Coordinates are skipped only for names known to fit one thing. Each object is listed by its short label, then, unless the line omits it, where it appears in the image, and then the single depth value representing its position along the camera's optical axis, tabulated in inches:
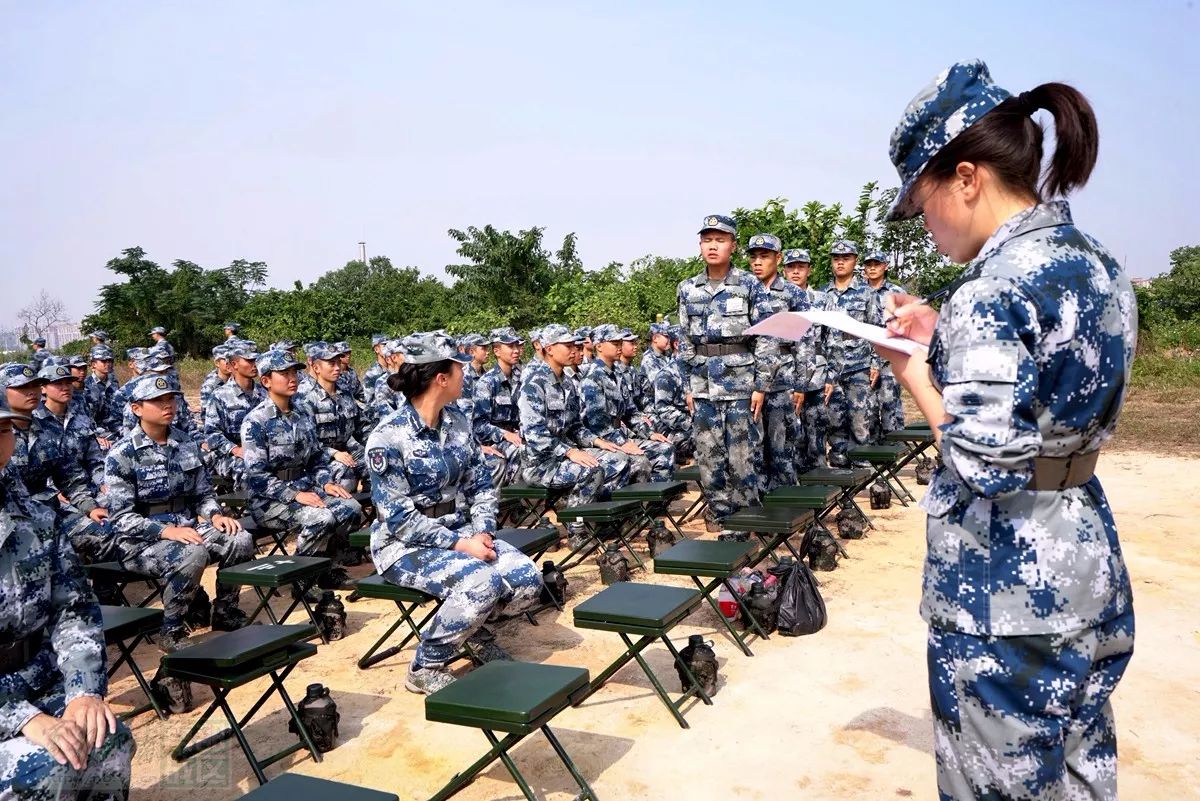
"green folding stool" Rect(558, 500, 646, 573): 234.5
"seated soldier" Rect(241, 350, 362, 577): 249.3
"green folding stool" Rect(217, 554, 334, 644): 185.5
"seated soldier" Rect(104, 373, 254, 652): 203.5
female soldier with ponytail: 62.6
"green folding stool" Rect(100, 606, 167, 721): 152.3
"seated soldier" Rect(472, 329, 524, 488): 333.1
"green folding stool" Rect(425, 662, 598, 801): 113.5
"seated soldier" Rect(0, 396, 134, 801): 100.2
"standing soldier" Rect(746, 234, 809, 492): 280.7
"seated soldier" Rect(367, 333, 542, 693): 170.1
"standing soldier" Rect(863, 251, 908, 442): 351.6
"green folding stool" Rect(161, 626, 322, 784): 136.8
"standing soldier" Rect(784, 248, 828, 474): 330.1
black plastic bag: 190.7
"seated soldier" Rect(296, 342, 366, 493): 307.7
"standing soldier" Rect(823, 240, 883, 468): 340.5
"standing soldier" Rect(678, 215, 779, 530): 259.6
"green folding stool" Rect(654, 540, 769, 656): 172.1
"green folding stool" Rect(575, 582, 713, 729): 147.1
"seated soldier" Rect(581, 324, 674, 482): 322.3
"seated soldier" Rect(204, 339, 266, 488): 333.4
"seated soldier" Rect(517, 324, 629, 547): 279.9
